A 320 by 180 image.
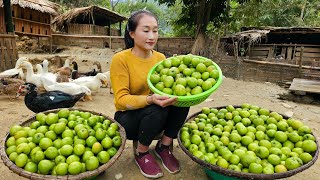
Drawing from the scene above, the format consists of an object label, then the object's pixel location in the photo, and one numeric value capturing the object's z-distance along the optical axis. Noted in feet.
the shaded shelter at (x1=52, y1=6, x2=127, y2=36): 63.29
